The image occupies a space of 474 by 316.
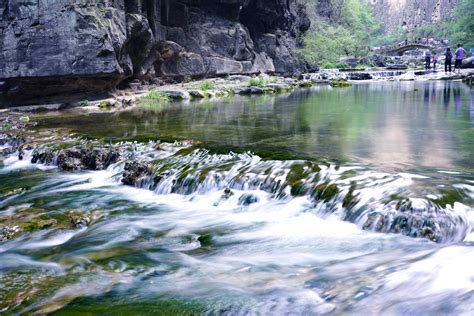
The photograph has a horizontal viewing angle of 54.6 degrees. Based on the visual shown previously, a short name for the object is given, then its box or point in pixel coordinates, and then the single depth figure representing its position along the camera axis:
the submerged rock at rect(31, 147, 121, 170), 9.60
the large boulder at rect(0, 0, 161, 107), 18.05
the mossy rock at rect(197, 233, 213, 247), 5.55
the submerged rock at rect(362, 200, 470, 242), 4.87
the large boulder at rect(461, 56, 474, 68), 37.49
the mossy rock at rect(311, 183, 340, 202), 6.10
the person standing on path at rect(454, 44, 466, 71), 31.02
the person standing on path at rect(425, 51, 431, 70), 39.78
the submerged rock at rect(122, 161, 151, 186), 8.36
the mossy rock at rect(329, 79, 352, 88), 31.89
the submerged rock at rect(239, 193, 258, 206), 6.74
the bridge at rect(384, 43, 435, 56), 71.56
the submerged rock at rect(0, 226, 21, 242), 5.64
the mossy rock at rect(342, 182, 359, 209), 5.75
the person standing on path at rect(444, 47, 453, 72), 31.39
